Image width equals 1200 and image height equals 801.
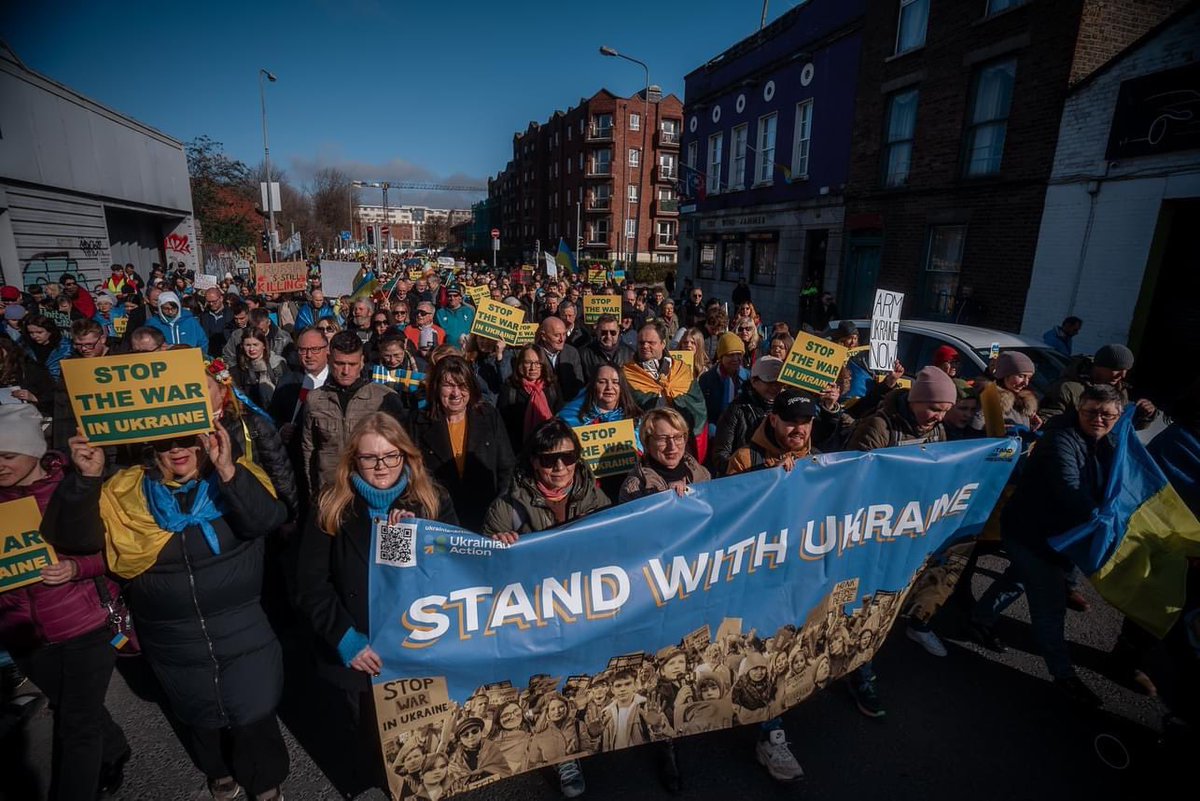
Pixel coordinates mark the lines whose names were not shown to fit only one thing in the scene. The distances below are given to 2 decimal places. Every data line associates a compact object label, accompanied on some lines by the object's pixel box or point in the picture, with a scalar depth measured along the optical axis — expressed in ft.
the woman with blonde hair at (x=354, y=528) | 8.12
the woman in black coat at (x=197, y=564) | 7.44
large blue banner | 7.93
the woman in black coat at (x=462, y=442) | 12.89
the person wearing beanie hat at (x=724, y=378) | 18.21
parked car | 21.47
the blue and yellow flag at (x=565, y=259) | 53.06
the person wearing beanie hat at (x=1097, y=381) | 13.24
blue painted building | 55.72
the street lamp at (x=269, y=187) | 73.72
